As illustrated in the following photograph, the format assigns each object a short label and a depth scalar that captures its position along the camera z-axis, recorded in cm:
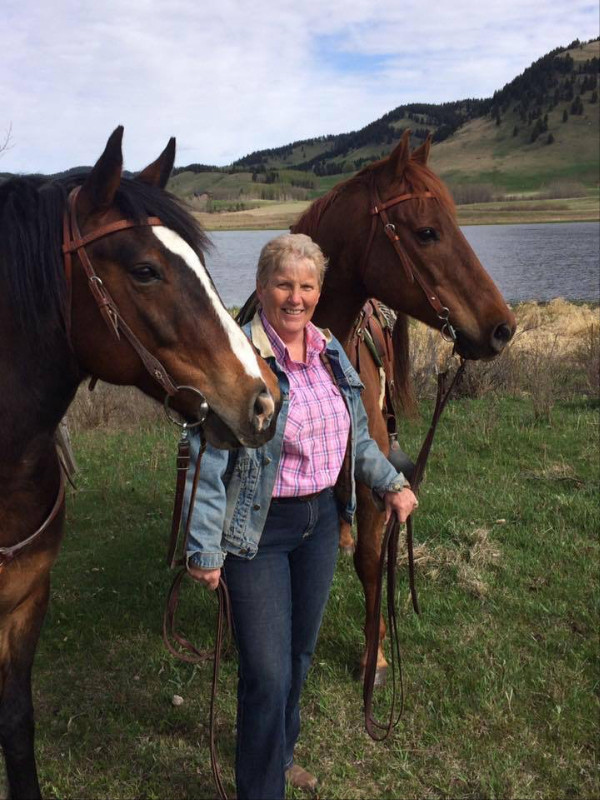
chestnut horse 304
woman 212
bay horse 182
